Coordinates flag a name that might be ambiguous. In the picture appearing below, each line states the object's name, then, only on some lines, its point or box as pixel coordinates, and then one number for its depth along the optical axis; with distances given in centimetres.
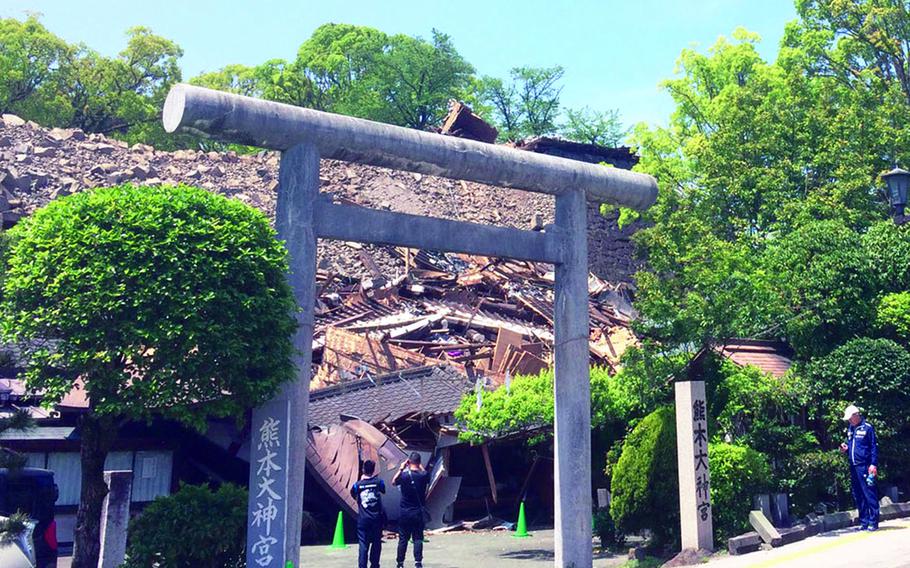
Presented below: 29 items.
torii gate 918
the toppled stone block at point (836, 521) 1292
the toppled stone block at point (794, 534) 1210
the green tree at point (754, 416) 1429
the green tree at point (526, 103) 5878
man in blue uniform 1223
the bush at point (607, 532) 1412
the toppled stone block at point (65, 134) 3709
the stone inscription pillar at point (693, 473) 1166
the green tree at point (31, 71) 4591
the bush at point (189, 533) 892
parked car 1089
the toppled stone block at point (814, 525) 1257
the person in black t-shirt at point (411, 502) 1155
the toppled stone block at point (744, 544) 1159
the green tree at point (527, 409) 1467
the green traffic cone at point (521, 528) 1631
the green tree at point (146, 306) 836
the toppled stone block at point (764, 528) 1184
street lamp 1420
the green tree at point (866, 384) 1505
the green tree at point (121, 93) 4862
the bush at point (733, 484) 1232
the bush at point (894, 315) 1627
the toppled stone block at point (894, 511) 1369
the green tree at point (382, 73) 5453
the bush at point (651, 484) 1249
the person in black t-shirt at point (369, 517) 1107
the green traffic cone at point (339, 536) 1531
